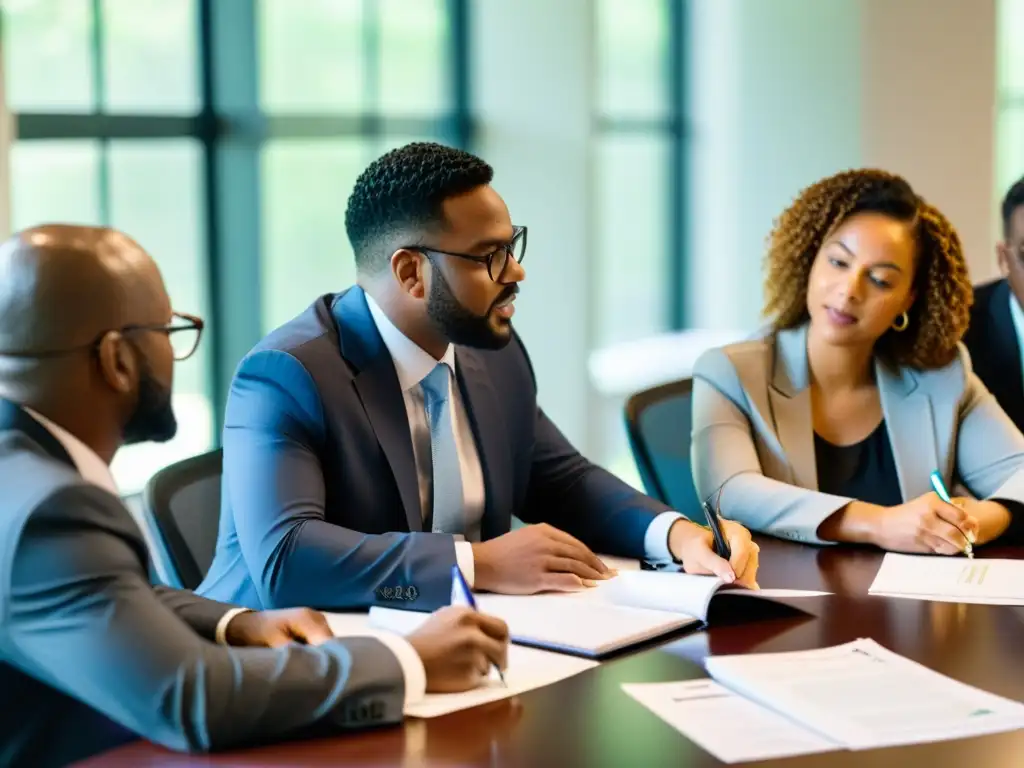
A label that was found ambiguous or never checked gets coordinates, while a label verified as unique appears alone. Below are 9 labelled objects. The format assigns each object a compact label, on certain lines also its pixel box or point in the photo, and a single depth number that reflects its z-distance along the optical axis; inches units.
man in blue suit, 91.4
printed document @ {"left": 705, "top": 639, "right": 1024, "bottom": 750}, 70.9
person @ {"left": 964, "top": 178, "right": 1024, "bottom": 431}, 141.1
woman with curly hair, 123.0
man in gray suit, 63.5
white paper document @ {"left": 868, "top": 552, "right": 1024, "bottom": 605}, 96.3
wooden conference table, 67.2
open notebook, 83.1
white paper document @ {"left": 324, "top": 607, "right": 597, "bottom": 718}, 73.6
